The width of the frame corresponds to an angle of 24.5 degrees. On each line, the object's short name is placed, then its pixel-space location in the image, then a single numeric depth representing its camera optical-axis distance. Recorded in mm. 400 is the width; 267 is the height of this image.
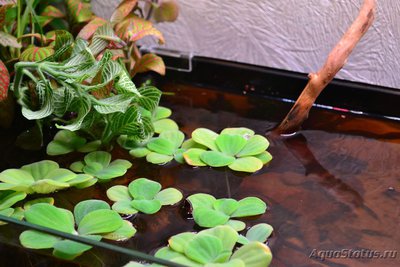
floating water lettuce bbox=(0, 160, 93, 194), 728
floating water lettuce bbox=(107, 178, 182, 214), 716
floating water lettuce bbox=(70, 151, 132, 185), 759
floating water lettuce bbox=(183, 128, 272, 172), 774
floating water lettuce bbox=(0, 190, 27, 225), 706
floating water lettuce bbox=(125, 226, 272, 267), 636
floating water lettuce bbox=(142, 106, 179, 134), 830
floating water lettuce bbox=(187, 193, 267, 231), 694
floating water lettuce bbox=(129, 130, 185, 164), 786
